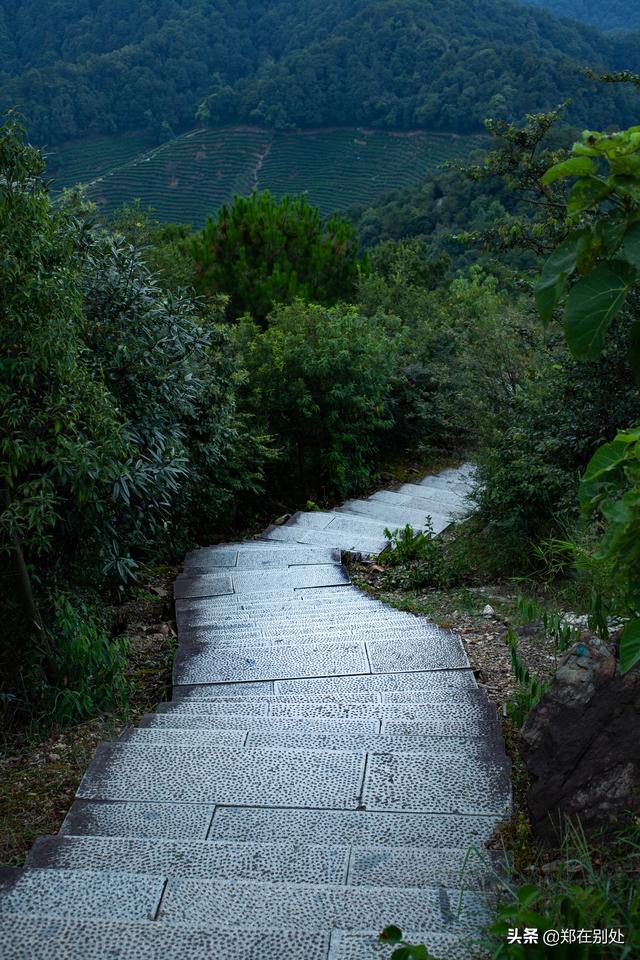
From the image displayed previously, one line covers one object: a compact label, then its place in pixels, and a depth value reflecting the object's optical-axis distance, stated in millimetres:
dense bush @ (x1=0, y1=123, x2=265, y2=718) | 3908
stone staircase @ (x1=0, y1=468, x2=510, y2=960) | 1945
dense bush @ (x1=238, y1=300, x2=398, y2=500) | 10930
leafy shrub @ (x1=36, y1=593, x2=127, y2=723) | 4195
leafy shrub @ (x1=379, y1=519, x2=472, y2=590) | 6555
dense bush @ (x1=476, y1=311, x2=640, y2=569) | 6055
